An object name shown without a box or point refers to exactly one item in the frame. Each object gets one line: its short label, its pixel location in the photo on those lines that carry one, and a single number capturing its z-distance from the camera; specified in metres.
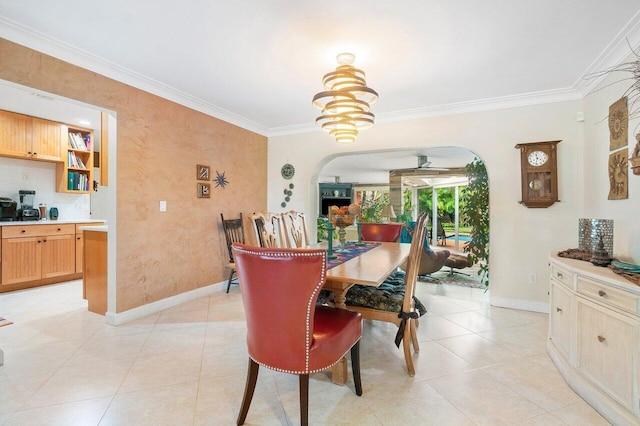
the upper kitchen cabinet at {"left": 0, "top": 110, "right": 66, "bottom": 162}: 4.02
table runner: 2.26
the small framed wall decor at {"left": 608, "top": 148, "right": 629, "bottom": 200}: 2.33
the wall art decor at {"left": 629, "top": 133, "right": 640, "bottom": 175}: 1.89
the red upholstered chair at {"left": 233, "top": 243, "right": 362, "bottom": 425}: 1.36
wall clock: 3.29
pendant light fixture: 2.15
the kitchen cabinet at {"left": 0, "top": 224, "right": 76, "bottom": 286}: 3.88
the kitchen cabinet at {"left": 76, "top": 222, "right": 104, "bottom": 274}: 4.58
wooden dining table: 1.76
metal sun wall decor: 4.06
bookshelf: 4.70
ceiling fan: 8.02
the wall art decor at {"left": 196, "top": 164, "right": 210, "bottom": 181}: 3.77
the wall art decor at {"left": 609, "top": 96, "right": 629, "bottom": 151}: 2.33
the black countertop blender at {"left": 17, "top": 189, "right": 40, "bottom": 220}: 4.34
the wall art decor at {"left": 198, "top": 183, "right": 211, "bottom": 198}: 3.81
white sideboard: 1.51
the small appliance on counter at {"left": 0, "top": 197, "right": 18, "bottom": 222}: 4.14
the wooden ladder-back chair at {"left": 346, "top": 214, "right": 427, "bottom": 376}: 2.07
